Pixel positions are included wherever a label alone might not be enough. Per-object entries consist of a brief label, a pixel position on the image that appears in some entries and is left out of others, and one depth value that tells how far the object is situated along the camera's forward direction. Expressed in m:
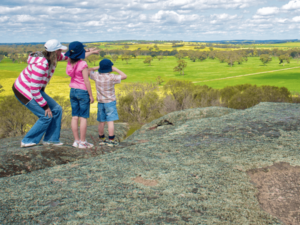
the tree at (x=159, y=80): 93.62
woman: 6.37
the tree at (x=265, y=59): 153.12
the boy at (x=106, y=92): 7.19
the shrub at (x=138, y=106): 51.03
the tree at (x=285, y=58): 146.75
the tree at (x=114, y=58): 171.00
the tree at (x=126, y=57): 170.31
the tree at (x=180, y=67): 126.94
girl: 6.56
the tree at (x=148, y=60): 161.75
